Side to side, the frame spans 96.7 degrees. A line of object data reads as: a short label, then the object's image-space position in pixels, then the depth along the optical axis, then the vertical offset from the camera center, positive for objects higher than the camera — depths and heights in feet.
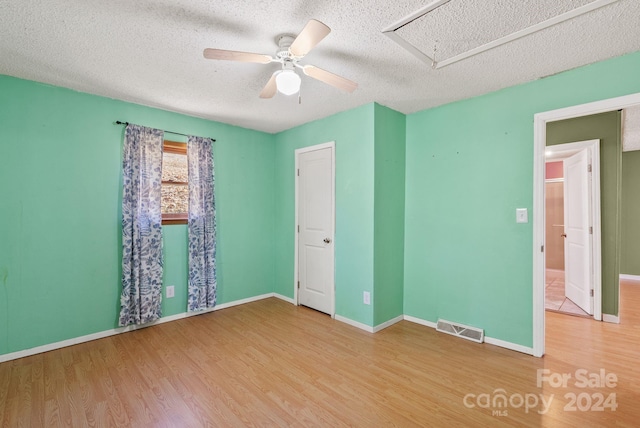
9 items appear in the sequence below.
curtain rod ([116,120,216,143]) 9.99 +3.29
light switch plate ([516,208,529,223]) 8.60 +0.00
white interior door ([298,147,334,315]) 11.84 -0.61
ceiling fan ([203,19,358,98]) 4.93 +3.14
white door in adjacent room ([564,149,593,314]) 11.29 -0.68
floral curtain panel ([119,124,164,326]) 9.96 -0.39
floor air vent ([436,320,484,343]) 9.37 -3.96
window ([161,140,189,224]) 11.32 +1.29
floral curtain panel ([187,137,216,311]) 11.63 -0.41
